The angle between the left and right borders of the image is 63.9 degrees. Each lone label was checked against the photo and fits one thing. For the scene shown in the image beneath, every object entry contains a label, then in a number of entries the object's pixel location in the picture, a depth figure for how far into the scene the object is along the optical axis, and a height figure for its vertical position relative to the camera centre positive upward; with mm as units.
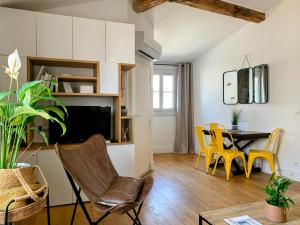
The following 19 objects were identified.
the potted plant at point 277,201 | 1599 -615
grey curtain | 6383 -73
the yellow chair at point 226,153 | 4007 -731
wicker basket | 1336 -484
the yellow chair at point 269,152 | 4074 -722
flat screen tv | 2967 -184
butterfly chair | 1921 -658
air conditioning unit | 3764 +1083
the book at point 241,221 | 1582 -741
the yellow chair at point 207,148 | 4418 -714
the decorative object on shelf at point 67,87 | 3049 +296
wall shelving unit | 2915 +406
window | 6478 +601
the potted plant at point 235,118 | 4980 -164
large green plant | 1390 -15
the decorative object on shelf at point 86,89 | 3090 +274
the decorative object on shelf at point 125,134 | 3270 -324
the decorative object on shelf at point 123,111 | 3366 -10
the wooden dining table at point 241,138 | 4140 -479
